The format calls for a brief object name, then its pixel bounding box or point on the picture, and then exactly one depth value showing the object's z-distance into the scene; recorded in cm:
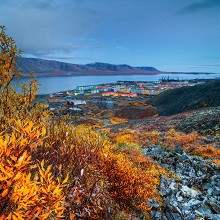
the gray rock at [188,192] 716
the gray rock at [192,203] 650
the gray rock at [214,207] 626
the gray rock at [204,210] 616
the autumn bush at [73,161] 334
